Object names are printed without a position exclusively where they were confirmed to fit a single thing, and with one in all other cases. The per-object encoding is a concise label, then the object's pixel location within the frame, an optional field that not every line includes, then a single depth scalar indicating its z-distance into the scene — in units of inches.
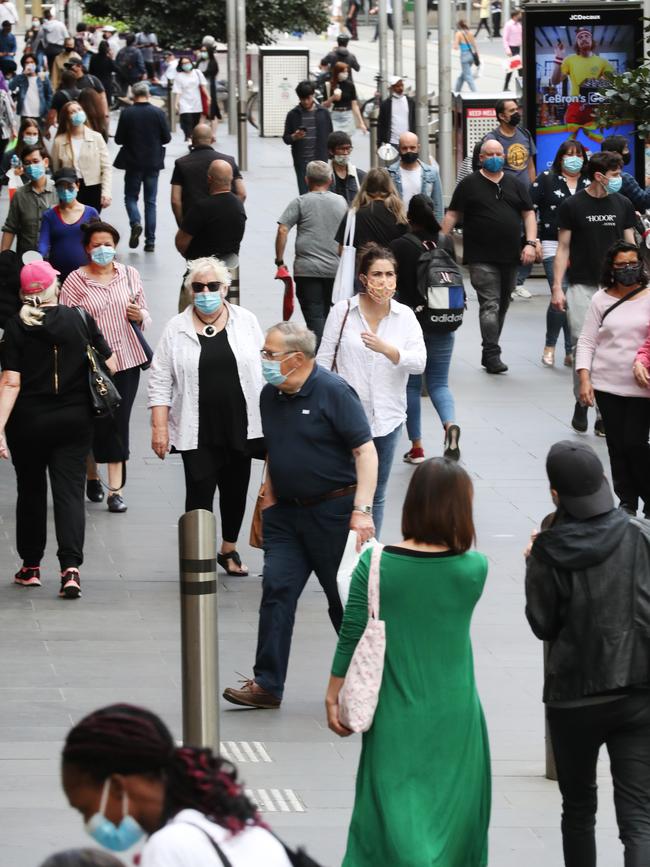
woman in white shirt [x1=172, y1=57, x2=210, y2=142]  2687.0
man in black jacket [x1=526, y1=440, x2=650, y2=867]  418.3
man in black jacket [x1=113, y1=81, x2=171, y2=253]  1640.0
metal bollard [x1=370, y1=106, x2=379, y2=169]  2196.1
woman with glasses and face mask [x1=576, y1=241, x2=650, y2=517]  781.9
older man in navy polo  577.6
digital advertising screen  1505.9
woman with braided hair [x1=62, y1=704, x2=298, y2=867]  259.9
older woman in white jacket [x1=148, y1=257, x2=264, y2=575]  706.8
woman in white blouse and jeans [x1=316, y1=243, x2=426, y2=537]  716.0
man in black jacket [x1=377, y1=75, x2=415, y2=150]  1962.4
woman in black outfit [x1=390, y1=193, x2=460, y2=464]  953.5
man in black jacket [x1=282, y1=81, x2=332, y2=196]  1790.1
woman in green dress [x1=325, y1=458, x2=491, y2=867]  410.0
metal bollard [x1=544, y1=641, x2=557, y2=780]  541.3
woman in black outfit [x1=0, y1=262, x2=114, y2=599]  722.2
